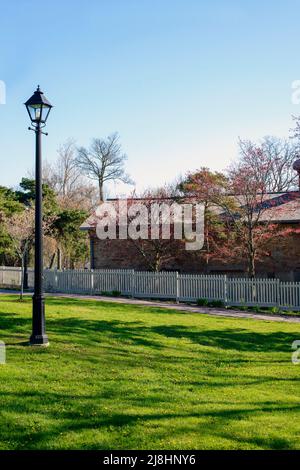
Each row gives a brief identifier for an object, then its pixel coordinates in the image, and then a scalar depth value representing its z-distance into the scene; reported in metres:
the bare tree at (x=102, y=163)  47.66
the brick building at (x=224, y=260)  22.08
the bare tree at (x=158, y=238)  23.59
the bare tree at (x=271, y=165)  21.08
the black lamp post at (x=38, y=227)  9.39
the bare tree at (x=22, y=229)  21.28
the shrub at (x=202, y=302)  19.30
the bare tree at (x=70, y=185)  47.41
